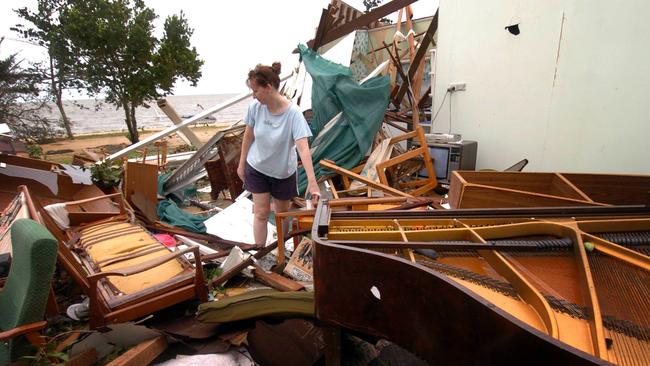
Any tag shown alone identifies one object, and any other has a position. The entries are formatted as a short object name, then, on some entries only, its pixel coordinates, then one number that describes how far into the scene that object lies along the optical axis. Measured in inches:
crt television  200.7
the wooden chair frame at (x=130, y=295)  83.3
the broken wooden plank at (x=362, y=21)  239.0
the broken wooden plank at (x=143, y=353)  76.4
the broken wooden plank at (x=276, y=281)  110.5
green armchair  64.9
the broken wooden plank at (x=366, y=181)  148.7
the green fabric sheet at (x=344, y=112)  210.5
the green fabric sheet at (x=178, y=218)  172.2
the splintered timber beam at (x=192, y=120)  269.0
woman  106.3
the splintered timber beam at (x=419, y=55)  241.5
